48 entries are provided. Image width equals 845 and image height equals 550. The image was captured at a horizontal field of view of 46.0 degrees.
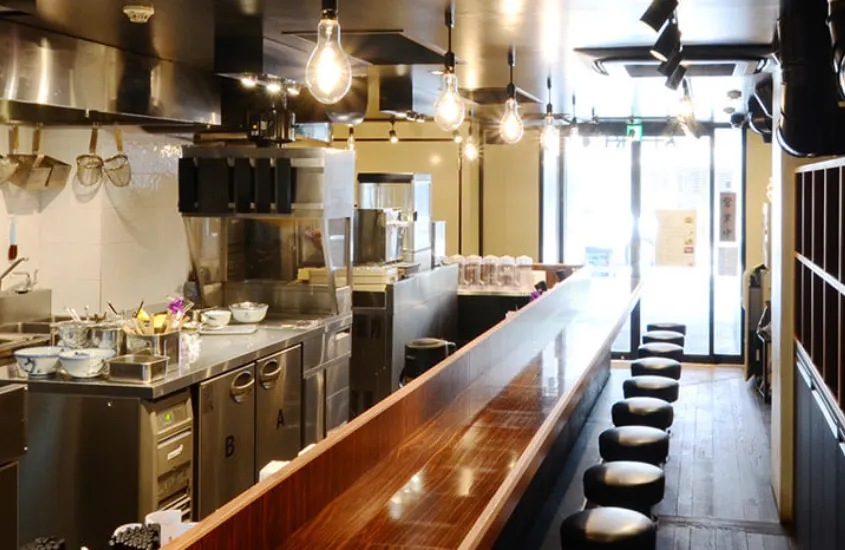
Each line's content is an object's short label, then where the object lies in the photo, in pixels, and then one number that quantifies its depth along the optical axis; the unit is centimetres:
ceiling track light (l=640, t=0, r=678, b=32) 341
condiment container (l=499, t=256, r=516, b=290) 993
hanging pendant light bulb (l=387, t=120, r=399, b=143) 958
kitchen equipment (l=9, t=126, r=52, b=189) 626
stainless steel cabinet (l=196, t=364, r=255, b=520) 504
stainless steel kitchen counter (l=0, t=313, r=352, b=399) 450
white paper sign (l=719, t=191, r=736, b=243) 1171
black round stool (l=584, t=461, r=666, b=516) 400
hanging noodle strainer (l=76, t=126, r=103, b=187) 643
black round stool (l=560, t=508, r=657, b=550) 335
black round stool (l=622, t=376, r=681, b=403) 613
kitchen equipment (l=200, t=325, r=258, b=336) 616
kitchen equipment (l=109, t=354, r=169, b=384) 451
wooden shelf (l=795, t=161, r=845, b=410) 382
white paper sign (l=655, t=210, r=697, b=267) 1195
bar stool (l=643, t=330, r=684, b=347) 845
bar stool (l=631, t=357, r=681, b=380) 694
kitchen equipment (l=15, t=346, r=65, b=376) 464
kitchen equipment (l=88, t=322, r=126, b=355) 491
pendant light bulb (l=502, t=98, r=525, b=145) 517
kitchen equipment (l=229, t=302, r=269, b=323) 654
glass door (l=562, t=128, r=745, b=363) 1180
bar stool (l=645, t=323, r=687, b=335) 920
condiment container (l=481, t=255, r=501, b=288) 1007
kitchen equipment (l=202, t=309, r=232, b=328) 622
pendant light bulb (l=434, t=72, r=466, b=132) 422
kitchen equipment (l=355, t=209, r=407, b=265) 842
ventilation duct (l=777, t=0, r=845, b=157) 413
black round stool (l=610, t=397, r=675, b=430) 538
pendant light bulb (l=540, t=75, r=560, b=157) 635
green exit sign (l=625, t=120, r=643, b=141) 1069
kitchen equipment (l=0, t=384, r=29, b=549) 388
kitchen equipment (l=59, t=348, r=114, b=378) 458
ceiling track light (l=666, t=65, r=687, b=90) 467
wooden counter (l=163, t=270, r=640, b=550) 254
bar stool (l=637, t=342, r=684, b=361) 775
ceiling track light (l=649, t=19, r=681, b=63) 389
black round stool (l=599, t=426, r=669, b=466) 468
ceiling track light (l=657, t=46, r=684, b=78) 437
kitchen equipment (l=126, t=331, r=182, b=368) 475
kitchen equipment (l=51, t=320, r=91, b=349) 492
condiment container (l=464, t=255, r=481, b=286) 1015
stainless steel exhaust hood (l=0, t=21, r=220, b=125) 478
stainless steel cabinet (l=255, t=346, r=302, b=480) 574
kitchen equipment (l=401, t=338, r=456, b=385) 538
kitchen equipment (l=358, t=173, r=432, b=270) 909
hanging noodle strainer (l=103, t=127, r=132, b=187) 662
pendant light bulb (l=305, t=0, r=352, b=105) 315
